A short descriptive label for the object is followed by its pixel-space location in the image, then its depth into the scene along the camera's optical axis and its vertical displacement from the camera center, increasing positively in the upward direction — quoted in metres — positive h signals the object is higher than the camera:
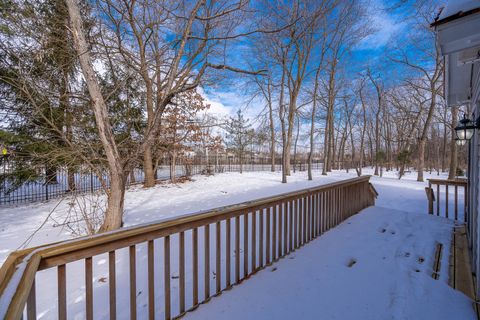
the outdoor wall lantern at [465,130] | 3.79 +0.38
